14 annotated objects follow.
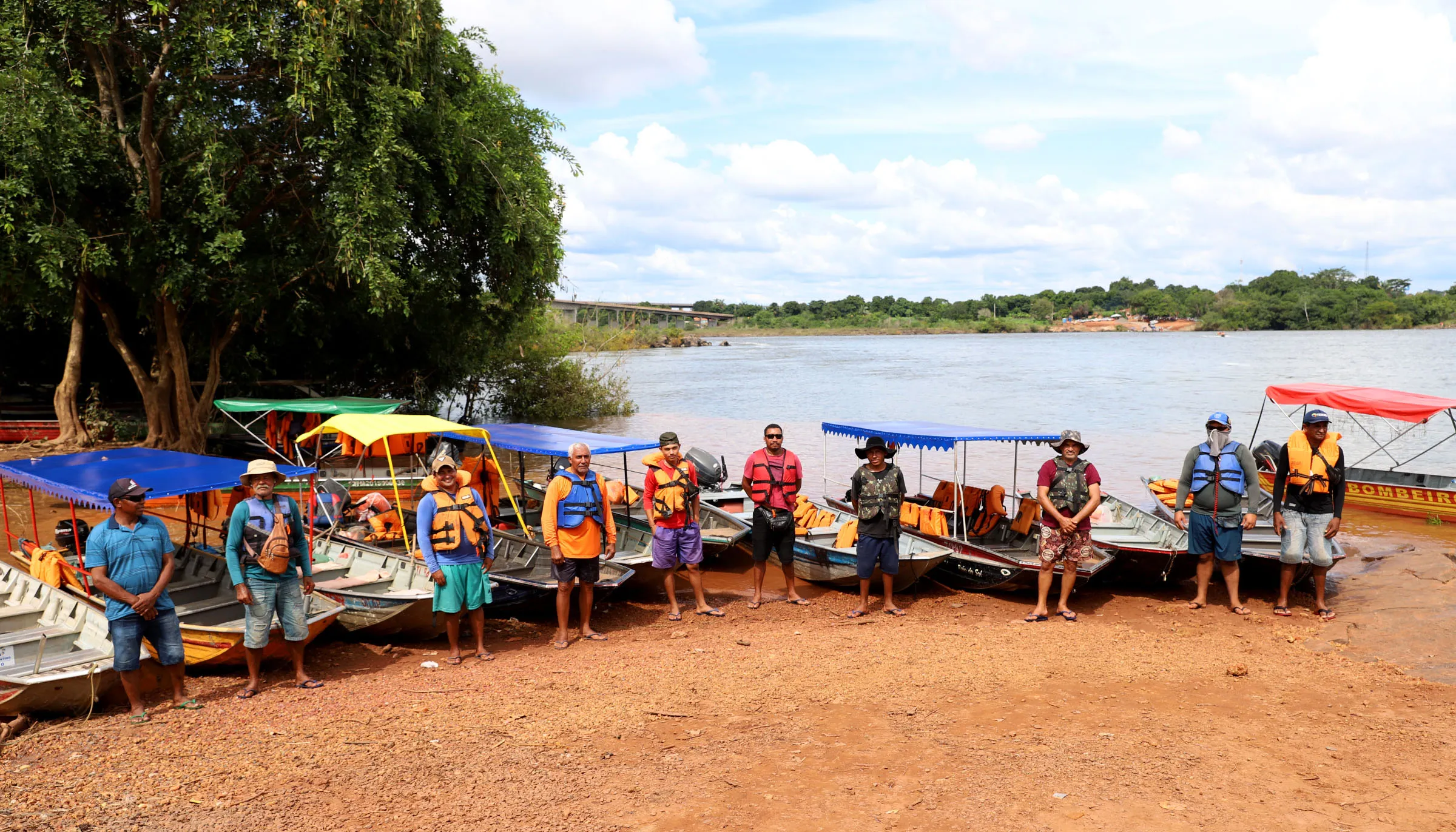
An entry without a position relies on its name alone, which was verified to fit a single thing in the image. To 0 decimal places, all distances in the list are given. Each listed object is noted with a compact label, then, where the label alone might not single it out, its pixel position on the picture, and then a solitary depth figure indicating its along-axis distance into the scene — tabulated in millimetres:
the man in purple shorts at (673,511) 8664
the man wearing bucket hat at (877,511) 8625
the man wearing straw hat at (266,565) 6715
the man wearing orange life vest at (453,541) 7430
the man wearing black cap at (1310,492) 8305
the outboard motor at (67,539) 9375
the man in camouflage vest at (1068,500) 8359
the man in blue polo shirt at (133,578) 6305
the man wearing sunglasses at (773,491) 9062
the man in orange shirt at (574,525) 8039
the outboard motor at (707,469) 14656
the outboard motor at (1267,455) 15469
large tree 13539
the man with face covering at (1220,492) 8461
